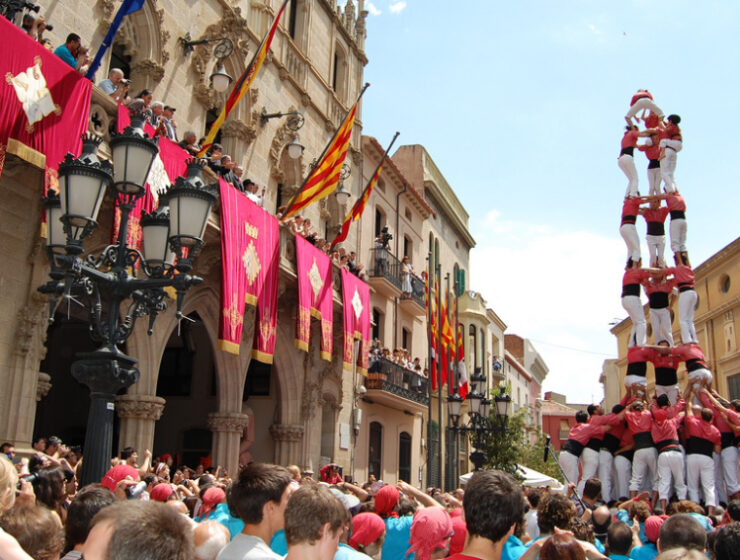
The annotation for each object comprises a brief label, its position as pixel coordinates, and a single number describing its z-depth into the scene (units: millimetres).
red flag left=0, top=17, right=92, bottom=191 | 9734
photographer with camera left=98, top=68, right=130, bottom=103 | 11914
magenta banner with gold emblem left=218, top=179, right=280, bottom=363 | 13992
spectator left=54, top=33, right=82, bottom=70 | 11117
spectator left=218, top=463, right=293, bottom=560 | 3660
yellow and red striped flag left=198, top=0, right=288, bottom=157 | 14555
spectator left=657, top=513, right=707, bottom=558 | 4621
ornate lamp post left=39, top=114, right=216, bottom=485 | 6285
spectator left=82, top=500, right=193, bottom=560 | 2316
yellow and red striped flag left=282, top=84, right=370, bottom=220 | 16719
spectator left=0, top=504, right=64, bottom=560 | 3336
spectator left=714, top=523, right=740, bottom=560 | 3657
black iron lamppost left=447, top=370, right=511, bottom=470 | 19844
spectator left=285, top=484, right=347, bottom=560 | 3381
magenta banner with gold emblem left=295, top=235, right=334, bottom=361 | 17031
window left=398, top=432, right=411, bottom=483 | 27322
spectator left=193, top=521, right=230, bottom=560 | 4299
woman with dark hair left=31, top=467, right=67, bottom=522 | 4680
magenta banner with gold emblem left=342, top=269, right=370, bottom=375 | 19484
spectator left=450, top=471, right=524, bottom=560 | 3439
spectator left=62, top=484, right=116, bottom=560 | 3939
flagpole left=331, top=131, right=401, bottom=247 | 19609
